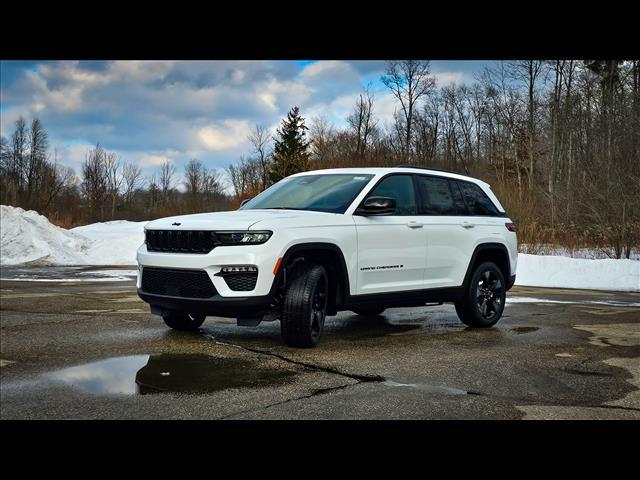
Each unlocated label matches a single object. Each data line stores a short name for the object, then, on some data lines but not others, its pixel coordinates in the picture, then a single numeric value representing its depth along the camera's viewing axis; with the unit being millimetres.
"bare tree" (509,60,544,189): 36438
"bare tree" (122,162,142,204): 57103
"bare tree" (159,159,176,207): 64131
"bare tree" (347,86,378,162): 48500
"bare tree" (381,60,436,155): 41656
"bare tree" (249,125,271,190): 53375
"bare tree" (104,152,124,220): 52978
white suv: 5770
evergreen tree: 43194
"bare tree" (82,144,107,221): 50938
